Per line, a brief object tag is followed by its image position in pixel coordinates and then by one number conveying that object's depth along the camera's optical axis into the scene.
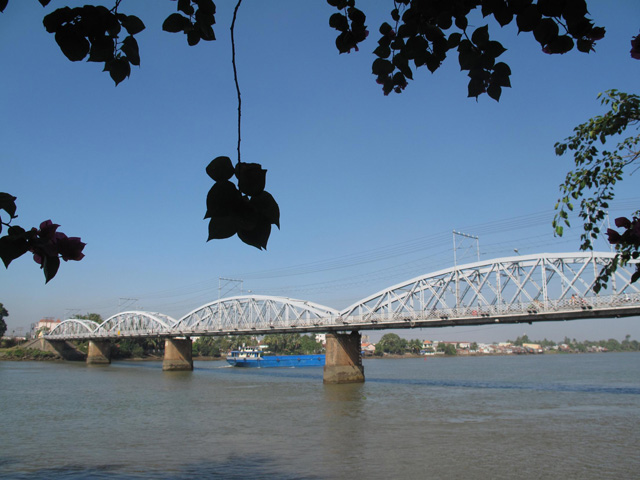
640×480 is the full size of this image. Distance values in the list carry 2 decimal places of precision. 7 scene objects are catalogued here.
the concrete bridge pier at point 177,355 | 78.19
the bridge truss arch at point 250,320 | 61.72
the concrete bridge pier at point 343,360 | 51.44
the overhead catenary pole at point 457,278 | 52.73
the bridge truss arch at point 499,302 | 40.06
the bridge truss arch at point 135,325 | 92.38
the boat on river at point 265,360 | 99.75
